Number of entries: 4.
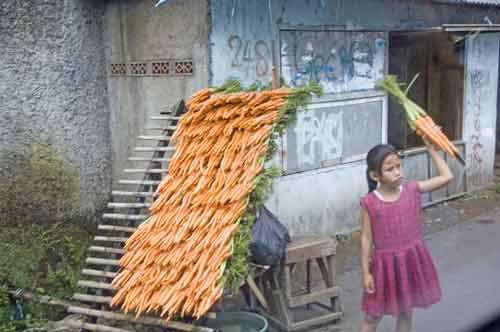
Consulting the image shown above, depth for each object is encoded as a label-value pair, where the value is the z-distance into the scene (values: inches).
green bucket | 160.6
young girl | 136.1
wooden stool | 174.7
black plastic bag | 166.9
